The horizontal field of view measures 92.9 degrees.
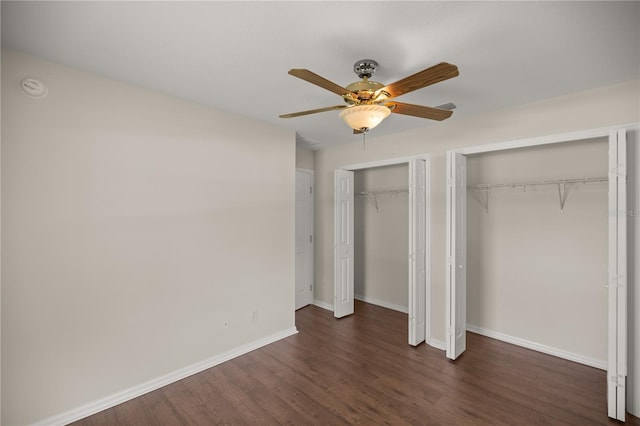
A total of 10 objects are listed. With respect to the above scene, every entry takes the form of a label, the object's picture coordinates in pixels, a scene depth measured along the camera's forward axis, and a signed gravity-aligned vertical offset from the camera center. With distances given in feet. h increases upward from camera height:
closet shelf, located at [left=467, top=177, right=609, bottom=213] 9.55 +0.79
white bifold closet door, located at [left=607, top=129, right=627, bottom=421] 7.14 -1.68
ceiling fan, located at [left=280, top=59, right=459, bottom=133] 5.03 +2.16
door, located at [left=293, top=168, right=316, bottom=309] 16.19 -1.32
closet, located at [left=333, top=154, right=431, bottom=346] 11.43 -1.61
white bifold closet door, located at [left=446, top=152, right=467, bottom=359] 9.97 -1.45
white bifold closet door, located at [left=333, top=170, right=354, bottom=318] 13.98 -1.64
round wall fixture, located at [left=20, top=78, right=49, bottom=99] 6.63 +2.75
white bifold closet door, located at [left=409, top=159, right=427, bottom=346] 11.28 -1.52
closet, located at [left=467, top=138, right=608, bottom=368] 9.54 -1.47
